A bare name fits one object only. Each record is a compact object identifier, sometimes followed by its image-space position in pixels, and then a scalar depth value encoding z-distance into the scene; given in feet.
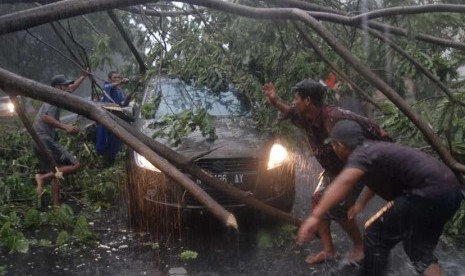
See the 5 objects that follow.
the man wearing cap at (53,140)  23.27
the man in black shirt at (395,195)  11.39
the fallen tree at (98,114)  9.74
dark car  18.99
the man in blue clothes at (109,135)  28.78
